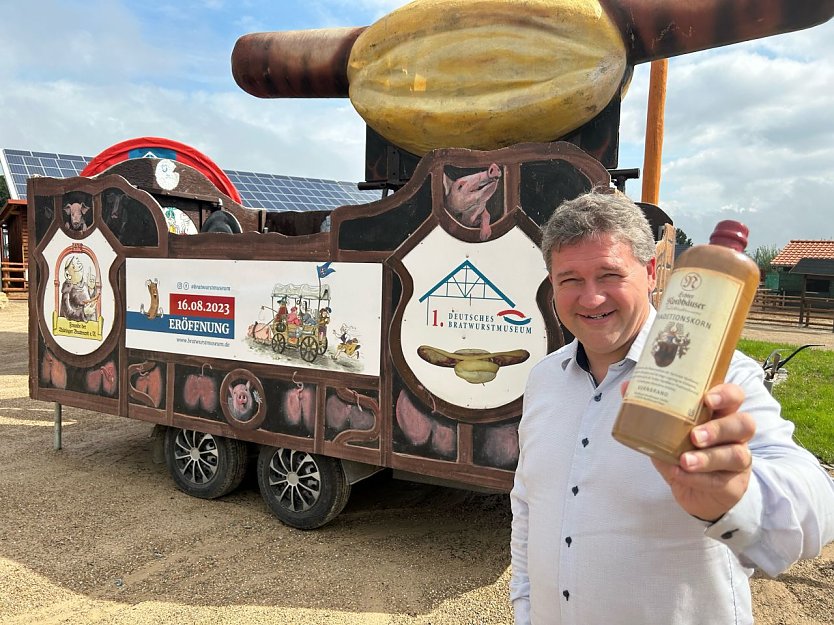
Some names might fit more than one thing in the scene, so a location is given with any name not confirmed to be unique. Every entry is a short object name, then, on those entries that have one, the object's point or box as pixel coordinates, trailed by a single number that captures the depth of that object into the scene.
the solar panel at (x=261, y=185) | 13.31
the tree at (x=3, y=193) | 43.33
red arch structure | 6.83
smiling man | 1.25
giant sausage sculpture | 3.50
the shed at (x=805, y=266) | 22.59
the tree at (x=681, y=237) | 48.23
